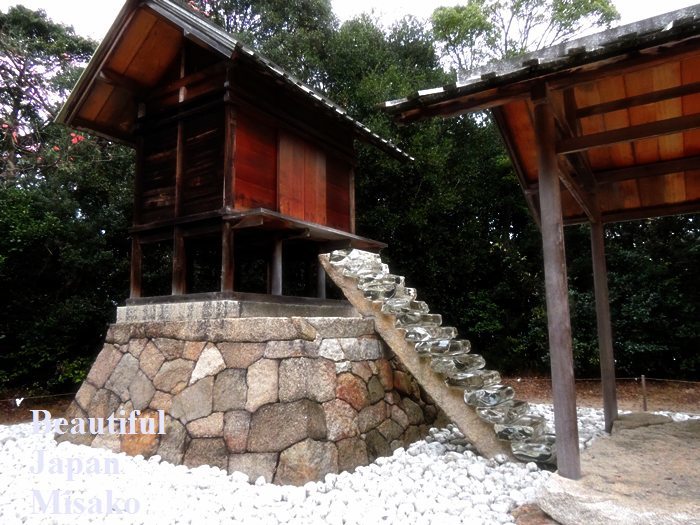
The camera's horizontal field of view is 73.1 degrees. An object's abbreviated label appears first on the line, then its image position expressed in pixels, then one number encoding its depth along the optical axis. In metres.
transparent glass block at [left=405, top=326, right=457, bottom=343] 4.57
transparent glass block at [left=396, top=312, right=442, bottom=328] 4.85
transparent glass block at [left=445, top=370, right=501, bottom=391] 4.25
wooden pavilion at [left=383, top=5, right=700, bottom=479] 2.90
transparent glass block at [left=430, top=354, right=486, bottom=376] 4.33
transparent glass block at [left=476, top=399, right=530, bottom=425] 4.12
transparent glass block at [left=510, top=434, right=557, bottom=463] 3.90
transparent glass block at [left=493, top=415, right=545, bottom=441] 4.06
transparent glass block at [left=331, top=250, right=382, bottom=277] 5.36
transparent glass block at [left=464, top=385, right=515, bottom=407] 4.17
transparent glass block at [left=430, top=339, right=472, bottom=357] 4.49
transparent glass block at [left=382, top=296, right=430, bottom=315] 4.89
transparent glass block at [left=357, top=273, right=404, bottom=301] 5.08
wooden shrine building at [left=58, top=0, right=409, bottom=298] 5.51
